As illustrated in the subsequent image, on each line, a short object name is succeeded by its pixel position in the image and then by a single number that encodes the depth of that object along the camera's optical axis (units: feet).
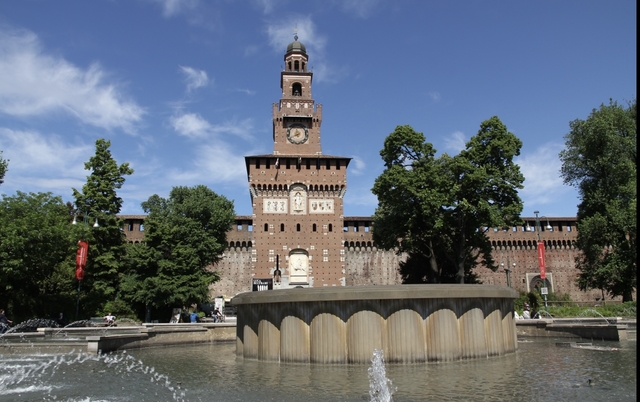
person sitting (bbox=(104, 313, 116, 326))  79.28
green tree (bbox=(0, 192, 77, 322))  85.97
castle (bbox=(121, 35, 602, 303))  151.43
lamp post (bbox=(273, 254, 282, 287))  147.82
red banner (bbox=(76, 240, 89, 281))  90.75
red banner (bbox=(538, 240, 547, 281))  103.71
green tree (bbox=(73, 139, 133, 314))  101.14
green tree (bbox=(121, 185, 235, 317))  98.68
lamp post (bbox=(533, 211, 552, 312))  103.71
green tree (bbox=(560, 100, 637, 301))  97.91
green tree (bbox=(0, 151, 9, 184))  108.27
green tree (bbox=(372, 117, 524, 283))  101.19
